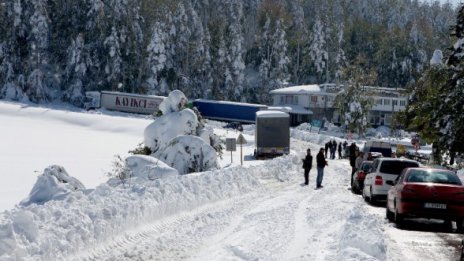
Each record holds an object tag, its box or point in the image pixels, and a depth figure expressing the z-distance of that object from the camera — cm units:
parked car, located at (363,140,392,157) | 4388
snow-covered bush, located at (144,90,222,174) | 3156
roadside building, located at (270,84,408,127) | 10469
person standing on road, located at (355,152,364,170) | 3168
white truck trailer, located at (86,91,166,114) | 8225
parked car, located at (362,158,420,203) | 2188
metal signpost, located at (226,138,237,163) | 3344
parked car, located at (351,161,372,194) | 2648
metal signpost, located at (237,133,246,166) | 3509
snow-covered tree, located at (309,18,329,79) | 12650
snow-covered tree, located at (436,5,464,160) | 2695
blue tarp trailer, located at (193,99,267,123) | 8750
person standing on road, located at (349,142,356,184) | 3453
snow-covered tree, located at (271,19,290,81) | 12269
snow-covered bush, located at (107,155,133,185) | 2112
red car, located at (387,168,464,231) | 1542
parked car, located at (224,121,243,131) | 8388
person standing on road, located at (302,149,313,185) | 2982
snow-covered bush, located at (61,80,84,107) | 8962
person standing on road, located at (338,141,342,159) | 5794
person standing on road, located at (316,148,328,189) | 2836
